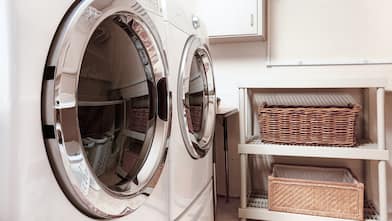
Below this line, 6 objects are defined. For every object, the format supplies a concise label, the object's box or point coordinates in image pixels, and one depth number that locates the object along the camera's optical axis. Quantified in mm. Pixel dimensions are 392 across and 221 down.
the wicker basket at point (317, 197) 1804
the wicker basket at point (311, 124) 1819
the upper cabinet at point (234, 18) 2104
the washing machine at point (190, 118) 1130
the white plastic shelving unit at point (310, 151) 1777
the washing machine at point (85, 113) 535
